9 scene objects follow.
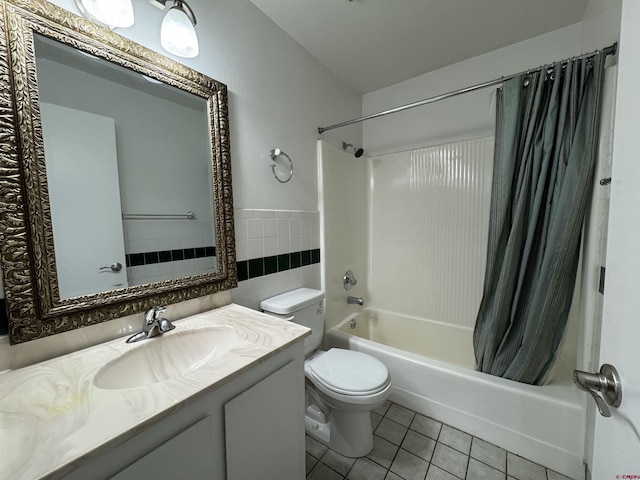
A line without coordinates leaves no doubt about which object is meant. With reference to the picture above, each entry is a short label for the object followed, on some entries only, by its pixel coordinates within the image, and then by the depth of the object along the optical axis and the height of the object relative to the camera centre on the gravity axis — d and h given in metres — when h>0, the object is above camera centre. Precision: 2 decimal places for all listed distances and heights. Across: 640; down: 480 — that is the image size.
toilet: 1.20 -0.81
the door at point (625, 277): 0.39 -0.10
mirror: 0.71 +0.18
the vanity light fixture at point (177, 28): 0.92 +0.74
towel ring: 1.45 +0.40
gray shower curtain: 1.18 +0.04
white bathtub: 1.20 -1.00
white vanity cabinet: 0.52 -0.54
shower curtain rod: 1.02 +0.71
